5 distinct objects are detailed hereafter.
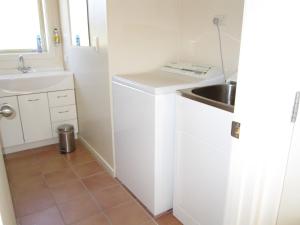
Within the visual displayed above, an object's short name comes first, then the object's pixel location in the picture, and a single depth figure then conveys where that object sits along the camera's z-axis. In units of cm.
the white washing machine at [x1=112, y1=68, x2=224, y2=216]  175
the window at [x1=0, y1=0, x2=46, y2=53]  303
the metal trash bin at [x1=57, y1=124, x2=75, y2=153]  289
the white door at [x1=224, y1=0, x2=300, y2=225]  79
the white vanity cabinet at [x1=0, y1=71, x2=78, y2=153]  275
